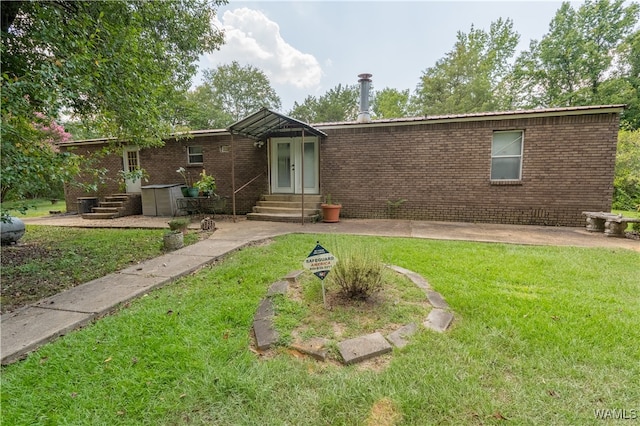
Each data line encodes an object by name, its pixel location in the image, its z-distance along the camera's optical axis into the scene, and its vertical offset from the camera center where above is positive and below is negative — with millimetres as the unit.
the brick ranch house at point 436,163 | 6922 +773
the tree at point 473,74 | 20156 +8765
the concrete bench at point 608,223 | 5633 -745
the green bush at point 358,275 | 2732 -851
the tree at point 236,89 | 29156 +10701
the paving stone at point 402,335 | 2092 -1145
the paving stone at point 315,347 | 1975 -1167
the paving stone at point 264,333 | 2107 -1154
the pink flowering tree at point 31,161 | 2637 +309
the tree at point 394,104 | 25281 +7876
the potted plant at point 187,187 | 9469 +116
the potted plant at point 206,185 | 8719 +160
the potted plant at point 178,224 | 5555 -691
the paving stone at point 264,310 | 2516 -1134
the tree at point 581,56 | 16703 +8511
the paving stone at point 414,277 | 3172 -1078
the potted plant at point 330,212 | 7895 -645
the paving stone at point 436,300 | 2661 -1112
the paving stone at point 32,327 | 2096 -1176
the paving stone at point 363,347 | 1938 -1152
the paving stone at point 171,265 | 3785 -1104
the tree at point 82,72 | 2791 +1615
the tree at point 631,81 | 15398 +6116
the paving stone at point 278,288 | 2979 -1093
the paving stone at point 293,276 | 3331 -1061
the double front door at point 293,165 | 9188 +821
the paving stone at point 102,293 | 2812 -1157
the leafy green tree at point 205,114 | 21259 +6852
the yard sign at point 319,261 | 2543 -658
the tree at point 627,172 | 11453 +658
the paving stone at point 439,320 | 2299 -1130
